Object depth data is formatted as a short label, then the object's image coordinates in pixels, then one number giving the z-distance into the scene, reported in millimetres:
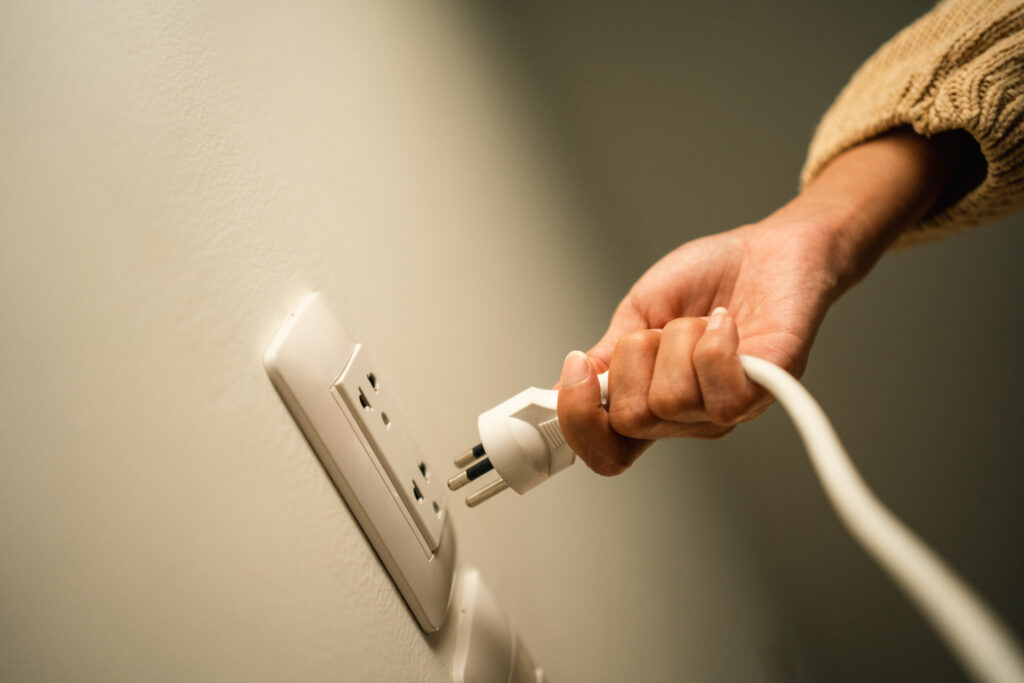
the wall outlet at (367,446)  312
